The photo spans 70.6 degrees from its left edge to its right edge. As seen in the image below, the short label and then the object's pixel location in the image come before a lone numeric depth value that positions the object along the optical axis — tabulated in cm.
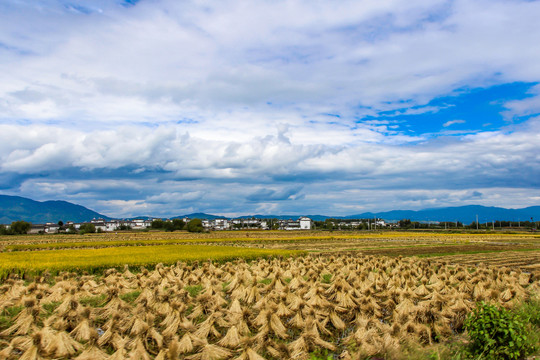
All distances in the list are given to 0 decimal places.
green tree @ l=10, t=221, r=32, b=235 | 11088
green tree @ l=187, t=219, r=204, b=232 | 12250
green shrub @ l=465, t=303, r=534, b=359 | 893
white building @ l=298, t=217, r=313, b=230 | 19412
